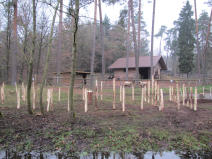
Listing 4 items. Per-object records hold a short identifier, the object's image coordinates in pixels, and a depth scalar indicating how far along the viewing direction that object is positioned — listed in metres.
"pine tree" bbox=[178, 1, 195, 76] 34.72
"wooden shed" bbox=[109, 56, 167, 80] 30.46
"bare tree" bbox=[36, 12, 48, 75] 7.58
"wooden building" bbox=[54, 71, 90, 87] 20.90
